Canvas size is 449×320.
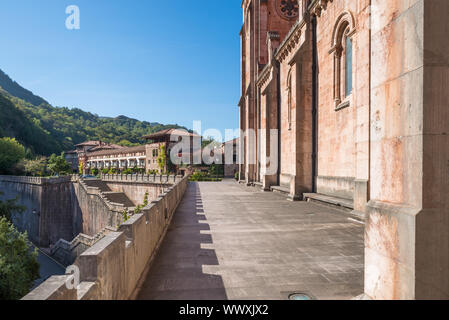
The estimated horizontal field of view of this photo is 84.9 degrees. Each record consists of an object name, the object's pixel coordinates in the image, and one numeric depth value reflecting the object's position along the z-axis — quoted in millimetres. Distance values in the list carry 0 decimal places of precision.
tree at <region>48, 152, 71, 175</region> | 60969
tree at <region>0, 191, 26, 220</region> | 33812
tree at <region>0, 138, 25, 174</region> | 53000
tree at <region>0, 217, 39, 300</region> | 16625
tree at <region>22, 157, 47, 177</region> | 53062
